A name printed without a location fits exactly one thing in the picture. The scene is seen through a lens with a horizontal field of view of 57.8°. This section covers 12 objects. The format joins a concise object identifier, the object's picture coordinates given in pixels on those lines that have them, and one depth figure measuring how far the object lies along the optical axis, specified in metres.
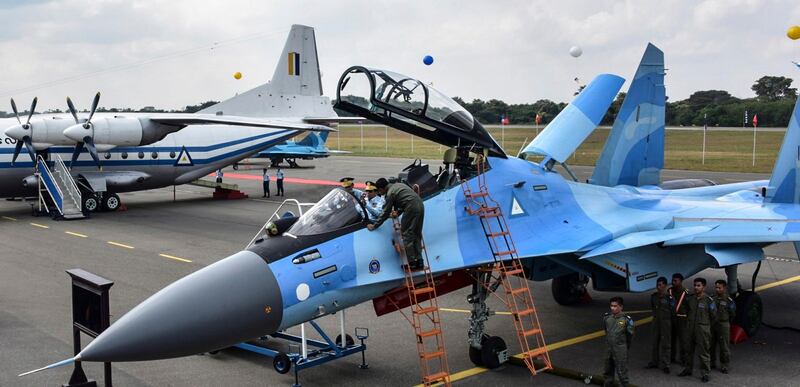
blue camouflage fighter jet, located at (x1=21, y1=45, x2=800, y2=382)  7.03
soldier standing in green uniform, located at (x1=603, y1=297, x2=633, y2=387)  8.52
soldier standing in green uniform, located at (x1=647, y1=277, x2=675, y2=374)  9.32
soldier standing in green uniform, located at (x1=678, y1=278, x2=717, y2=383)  9.10
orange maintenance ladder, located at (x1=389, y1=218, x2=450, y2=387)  7.83
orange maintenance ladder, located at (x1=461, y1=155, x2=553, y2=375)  8.54
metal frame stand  8.97
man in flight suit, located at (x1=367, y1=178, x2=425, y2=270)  8.11
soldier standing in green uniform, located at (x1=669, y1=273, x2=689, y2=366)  9.30
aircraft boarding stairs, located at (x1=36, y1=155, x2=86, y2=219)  24.17
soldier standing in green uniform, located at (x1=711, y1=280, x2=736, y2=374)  9.34
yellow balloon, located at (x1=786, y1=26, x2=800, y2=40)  19.39
